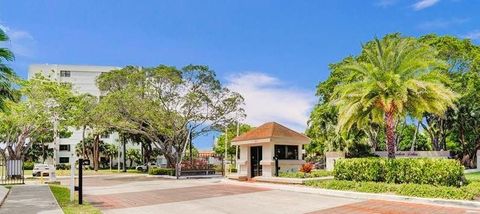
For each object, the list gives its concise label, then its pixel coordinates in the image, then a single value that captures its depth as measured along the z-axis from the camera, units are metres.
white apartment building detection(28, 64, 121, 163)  82.25
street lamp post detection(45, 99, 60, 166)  39.78
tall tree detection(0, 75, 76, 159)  37.81
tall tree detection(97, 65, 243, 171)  39.56
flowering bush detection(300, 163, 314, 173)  27.06
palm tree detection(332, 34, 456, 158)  20.58
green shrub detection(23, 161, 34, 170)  64.31
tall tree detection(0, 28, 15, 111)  18.41
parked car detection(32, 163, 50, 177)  42.28
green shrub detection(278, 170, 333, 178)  25.64
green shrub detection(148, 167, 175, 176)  40.83
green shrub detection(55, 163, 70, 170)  66.32
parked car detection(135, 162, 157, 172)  58.30
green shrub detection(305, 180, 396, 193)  18.59
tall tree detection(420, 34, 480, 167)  34.75
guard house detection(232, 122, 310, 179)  28.34
